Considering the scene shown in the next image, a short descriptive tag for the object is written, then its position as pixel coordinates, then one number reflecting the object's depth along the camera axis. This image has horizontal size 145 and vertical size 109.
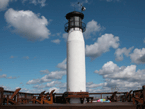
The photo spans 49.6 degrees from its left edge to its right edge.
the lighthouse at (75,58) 16.05
